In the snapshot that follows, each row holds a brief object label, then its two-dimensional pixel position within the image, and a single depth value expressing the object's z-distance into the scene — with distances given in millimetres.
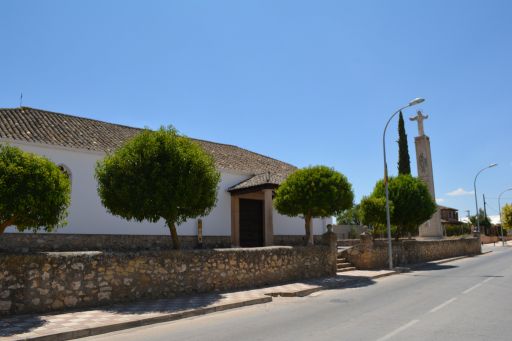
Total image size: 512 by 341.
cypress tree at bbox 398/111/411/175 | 40000
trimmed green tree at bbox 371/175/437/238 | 24625
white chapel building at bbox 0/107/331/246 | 17316
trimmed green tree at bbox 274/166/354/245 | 17281
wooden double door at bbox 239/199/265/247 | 24078
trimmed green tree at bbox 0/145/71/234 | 8883
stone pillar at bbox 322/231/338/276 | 17781
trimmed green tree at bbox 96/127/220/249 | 12242
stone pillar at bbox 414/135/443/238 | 32531
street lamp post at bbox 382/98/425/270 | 20391
